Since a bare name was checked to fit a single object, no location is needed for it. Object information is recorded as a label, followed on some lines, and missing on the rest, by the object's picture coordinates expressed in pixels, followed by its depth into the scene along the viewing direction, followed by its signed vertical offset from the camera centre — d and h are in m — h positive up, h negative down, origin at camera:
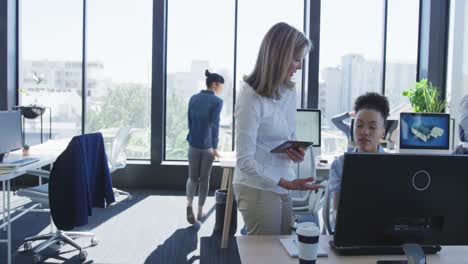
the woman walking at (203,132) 4.19 -0.27
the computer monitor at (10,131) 3.60 -0.27
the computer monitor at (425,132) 3.92 -0.21
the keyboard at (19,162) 3.23 -0.47
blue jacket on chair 2.99 -0.59
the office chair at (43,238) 3.32 -1.07
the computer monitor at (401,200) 1.20 -0.25
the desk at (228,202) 3.62 -0.80
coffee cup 1.27 -0.39
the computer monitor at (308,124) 4.07 -0.16
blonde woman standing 1.85 -0.13
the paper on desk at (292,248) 1.49 -0.49
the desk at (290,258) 1.45 -0.50
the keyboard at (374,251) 1.51 -0.49
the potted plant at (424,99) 5.05 +0.11
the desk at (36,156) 3.12 -0.49
